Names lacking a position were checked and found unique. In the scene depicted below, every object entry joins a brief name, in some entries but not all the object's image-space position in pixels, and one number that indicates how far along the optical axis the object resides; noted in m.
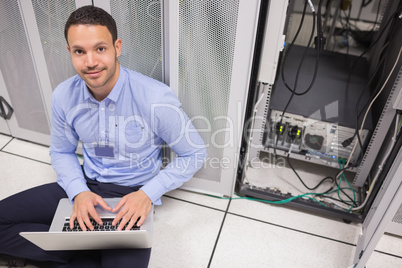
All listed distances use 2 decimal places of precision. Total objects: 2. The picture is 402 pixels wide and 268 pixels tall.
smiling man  1.39
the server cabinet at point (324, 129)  1.76
